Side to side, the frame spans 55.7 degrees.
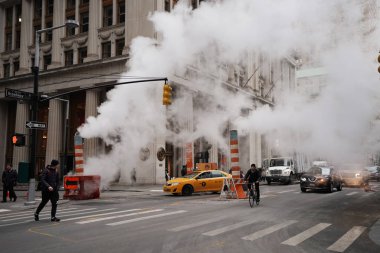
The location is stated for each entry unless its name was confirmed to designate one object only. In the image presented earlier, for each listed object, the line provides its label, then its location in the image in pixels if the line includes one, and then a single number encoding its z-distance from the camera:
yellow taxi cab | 19.81
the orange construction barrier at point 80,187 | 18.25
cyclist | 14.39
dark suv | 20.70
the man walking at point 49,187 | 10.59
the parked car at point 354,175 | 25.73
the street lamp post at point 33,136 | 16.08
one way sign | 16.60
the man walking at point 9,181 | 17.97
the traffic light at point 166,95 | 16.84
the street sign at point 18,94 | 16.08
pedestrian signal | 15.98
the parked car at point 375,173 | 35.44
